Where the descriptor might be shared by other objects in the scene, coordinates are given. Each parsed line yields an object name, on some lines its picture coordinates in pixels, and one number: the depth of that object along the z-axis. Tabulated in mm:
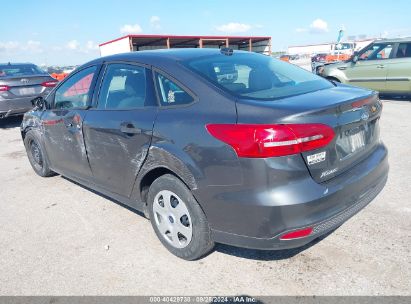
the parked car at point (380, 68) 8820
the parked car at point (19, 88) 8125
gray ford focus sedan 2123
